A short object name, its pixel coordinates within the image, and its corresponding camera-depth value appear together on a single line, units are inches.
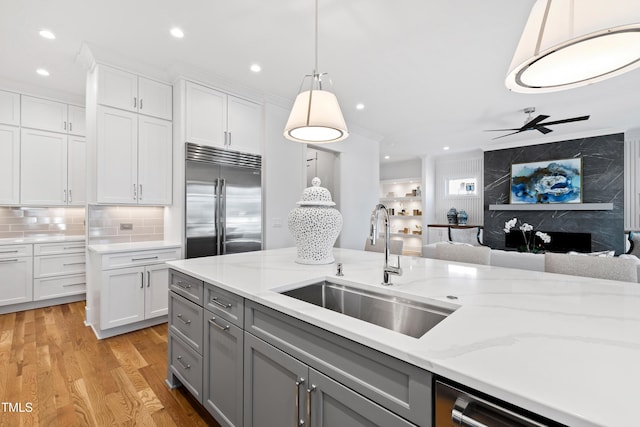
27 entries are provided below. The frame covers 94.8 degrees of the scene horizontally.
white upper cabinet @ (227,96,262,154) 142.8
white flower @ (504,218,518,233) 199.6
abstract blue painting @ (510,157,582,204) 233.8
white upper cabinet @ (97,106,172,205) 115.2
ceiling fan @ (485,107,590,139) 161.3
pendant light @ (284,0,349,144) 68.6
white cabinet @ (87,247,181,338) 109.3
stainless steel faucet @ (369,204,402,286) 55.4
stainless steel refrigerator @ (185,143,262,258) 127.7
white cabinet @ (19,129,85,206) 141.2
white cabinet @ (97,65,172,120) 114.4
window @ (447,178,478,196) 289.7
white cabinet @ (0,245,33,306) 130.1
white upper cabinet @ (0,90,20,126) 135.1
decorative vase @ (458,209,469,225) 286.2
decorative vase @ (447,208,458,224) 289.0
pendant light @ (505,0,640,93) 32.8
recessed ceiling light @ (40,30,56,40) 100.3
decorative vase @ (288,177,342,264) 74.5
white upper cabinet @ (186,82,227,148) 129.4
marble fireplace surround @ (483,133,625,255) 216.5
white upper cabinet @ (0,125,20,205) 135.1
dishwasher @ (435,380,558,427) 23.8
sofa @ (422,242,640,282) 124.0
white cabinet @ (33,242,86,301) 138.4
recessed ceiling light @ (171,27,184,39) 99.7
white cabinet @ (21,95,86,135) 141.3
